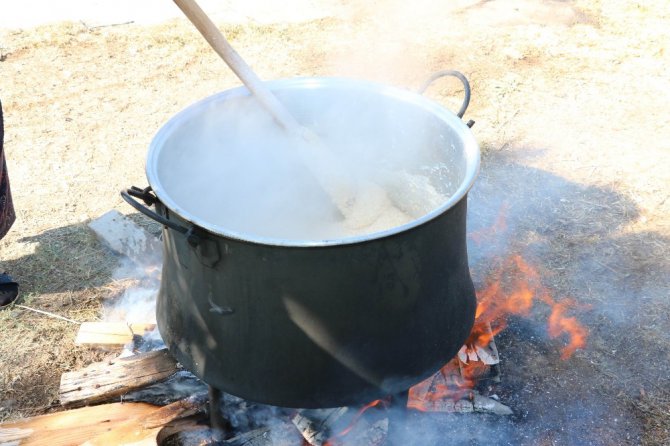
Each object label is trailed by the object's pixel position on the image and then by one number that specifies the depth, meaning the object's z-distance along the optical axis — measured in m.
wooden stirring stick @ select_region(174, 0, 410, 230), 2.28
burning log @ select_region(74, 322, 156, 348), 2.92
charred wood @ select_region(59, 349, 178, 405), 2.55
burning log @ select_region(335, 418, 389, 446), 2.37
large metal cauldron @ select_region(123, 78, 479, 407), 1.75
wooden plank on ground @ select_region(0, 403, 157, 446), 2.44
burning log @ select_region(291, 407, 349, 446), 2.35
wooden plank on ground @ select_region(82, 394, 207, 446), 2.34
